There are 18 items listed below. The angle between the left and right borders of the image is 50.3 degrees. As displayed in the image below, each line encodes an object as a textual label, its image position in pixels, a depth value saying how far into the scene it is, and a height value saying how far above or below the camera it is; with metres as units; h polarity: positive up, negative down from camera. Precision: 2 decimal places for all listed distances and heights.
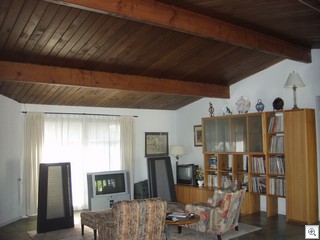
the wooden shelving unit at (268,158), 6.00 -0.35
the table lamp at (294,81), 6.11 +1.05
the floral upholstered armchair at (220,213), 5.16 -1.10
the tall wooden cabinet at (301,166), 5.94 -0.48
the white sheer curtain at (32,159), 6.86 -0.30
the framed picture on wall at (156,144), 8.69 -0.05
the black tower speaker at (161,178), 7.67 -0.83
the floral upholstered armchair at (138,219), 4.06 -0.94
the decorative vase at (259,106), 6.87 +0.68
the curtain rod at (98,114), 7.77 +0.66
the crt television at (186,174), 8.16 -0.79
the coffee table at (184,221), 4.45 -1.05
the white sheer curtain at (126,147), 8.16 -0.11
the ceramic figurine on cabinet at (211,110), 7.91 +0.72
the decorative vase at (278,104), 6.50 +0.69
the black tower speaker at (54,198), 5.84 -0.95
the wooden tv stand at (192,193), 7.52 -1.19
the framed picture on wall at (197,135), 8.54 +0.15
